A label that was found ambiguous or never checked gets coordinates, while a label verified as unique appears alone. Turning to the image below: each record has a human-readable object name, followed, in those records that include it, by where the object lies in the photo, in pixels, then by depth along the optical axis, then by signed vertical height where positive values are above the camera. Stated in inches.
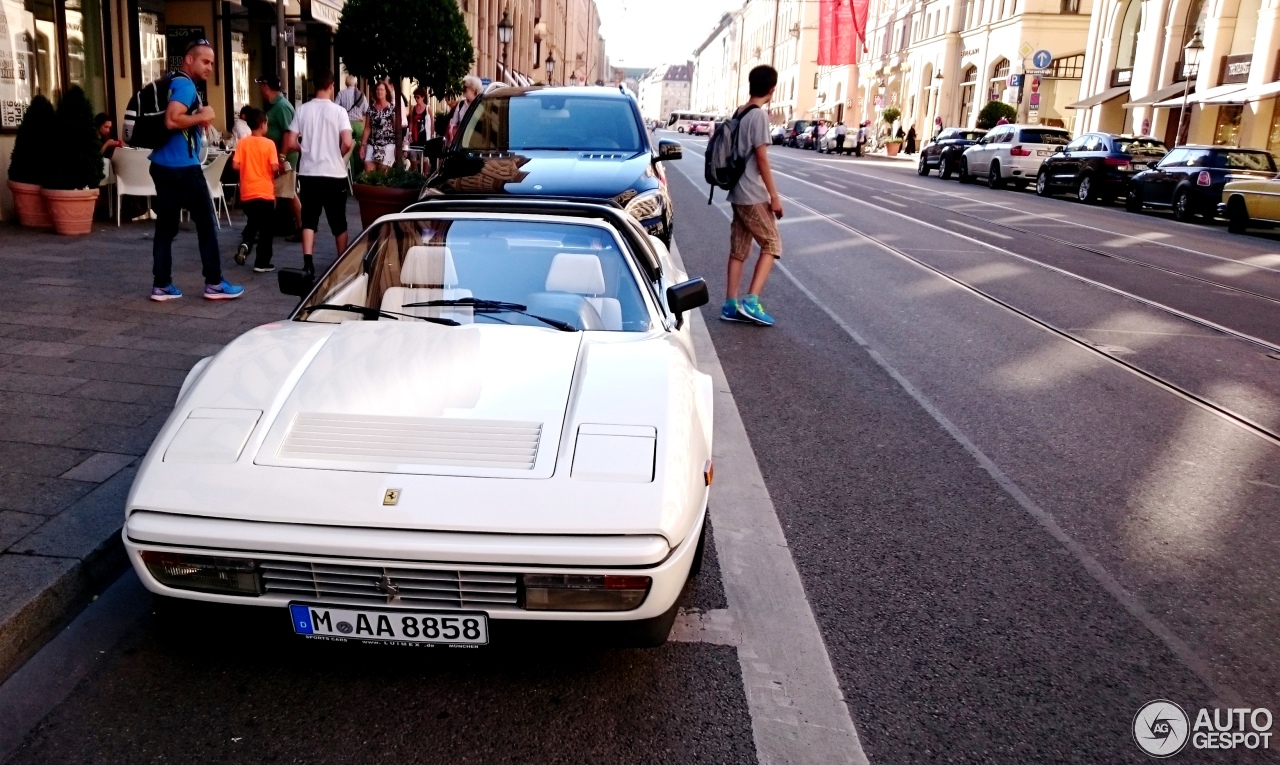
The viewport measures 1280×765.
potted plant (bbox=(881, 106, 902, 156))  2229.3 +58.5
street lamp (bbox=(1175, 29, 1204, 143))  1203.9 +137.7
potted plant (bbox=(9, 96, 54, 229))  407.8 -21.0
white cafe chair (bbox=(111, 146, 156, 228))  459.2 -25.9
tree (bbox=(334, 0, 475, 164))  601.0 +52.0
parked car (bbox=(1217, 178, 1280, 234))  708.7 -21.0
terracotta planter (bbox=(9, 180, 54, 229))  421.4 -39.1
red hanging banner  2000.5 +242.8
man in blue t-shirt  284.5 -15.0
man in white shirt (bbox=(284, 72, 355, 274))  355.6 -8.6
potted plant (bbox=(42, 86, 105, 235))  410.6 -22.0
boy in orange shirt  368.8 -20.9
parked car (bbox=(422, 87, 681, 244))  303.1 -5.0
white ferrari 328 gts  103.2 -36.3
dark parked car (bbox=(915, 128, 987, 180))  1310.3 +8.9
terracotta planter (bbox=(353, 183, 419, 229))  385.7 -26.3
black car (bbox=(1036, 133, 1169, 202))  963.2 -0.3
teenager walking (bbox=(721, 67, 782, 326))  311.0 -14.9
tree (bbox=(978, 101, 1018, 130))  1748.3 +77.4
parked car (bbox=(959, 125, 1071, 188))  1135.0 +8.0
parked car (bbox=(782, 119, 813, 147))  2440.7 +46.0
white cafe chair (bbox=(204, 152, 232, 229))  476.4 -25.5
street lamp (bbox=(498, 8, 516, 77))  1268.5 +127.9
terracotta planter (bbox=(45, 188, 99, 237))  416.8 -39.0
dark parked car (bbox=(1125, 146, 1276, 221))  810.2 -4.6
